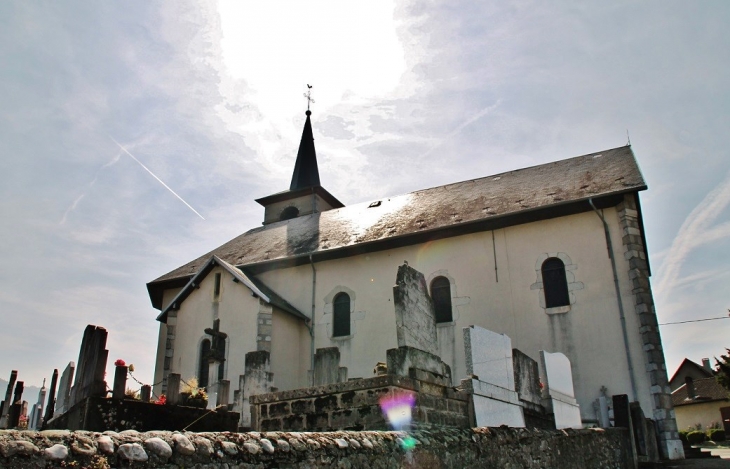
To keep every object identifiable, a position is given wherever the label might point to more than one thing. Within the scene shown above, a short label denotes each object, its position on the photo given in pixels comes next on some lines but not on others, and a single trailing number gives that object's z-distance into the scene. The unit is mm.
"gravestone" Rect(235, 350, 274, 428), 10695
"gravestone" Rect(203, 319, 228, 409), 13438
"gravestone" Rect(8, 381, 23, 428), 12117
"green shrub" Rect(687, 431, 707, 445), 31656
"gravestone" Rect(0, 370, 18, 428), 16188
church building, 12703
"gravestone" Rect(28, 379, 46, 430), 17659
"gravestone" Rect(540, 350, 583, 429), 8547
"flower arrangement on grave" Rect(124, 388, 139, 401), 7995
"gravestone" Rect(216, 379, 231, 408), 10477
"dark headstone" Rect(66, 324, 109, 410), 6711
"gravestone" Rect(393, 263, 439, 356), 6207
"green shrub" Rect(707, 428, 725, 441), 33594
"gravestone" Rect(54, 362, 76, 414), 11375
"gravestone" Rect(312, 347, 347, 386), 8219
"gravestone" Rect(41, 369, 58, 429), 14289
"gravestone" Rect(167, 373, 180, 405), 8273
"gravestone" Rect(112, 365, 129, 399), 7232
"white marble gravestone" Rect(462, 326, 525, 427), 6516
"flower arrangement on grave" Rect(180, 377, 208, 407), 8680
